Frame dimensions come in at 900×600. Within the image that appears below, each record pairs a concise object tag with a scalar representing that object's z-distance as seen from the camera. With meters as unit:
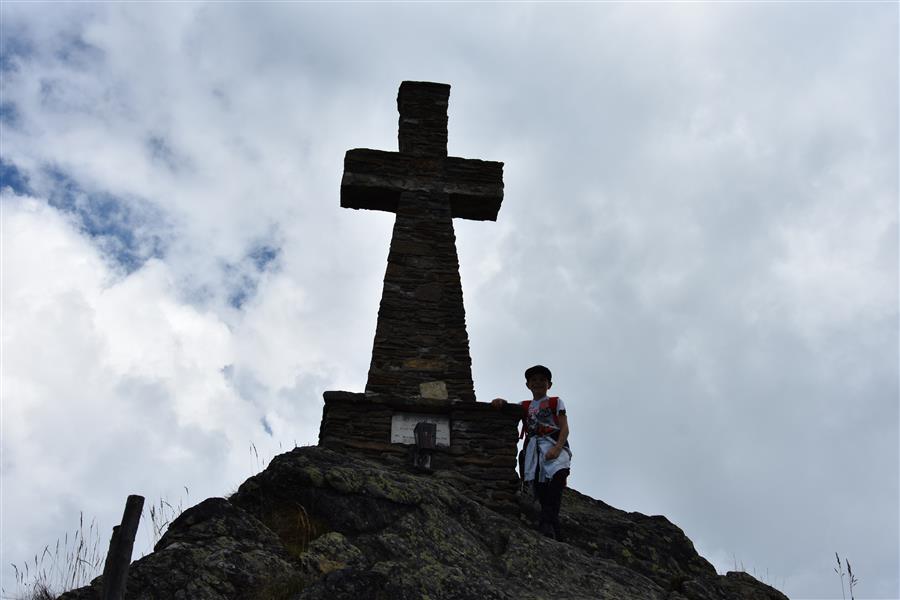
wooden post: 4.50
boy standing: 7.57
